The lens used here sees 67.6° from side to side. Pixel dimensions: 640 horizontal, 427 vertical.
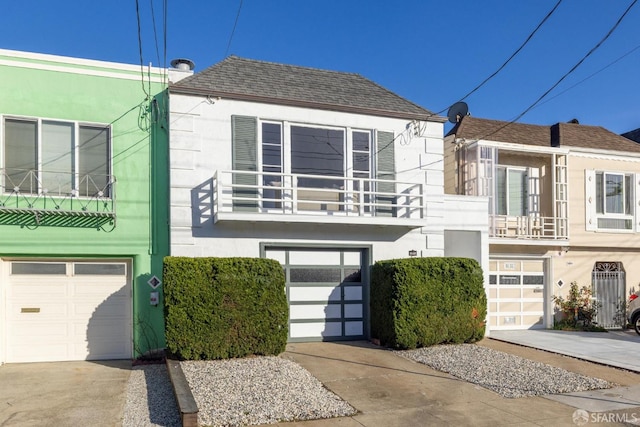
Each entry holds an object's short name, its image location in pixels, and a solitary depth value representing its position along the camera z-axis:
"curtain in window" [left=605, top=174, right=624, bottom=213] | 15.14
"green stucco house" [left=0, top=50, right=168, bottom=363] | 9.77
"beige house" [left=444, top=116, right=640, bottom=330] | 13.71
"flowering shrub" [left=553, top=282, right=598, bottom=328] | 14.05
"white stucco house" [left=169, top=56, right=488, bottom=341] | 10.45
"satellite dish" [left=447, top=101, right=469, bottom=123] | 12.54
